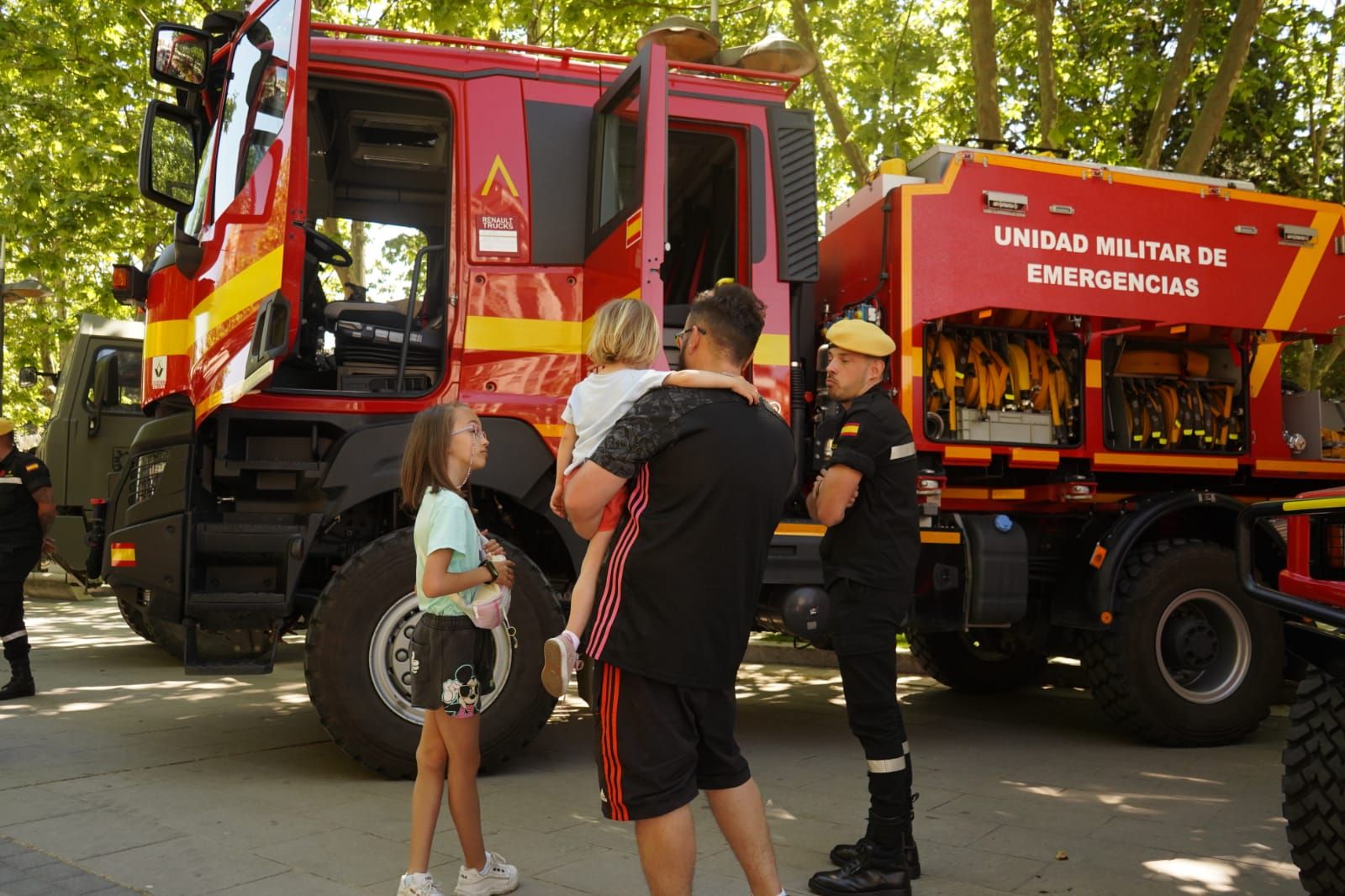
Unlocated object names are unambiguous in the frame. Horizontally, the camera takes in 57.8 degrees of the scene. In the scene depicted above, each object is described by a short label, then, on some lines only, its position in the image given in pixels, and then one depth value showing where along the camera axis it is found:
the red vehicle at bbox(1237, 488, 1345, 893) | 3.37
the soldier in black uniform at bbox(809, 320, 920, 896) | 3.89
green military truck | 10.53
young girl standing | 3.58
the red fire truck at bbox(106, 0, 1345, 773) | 5.09
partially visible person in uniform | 7.41
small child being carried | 3.04
